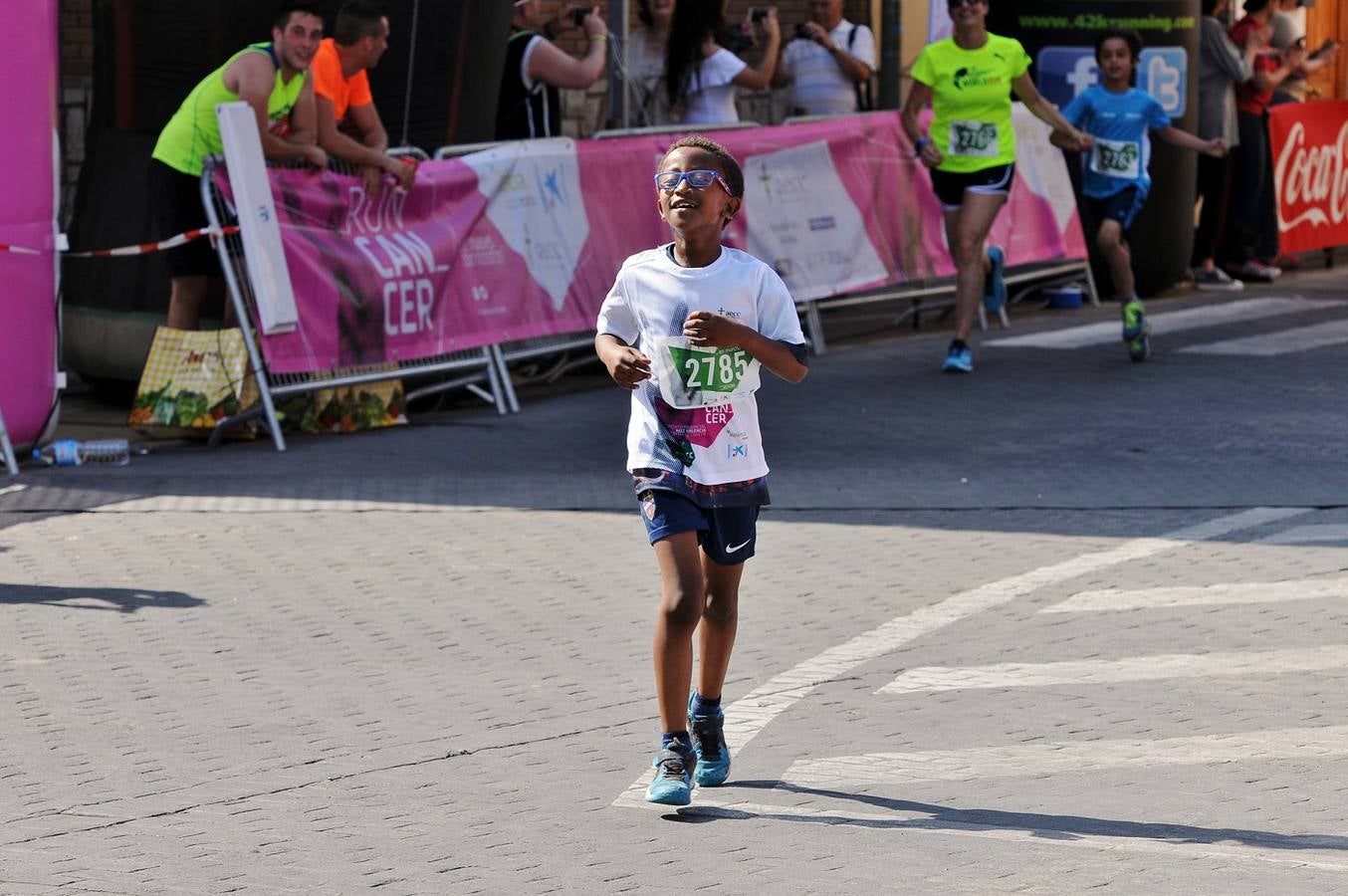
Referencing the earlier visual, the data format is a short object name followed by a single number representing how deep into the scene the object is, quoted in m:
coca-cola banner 18.41
